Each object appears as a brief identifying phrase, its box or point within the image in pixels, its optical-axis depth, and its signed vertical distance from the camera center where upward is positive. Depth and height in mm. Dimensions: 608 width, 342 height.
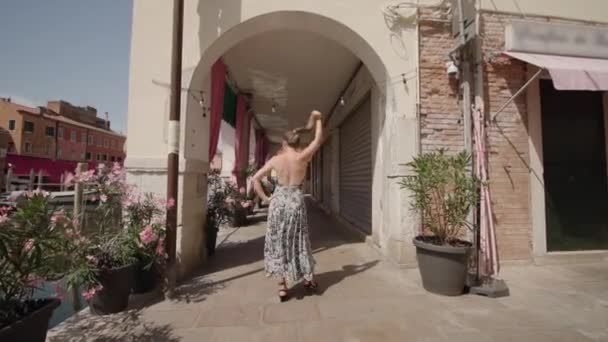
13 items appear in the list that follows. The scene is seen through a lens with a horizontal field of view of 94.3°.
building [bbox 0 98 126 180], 23109 +5292
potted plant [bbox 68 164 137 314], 2449 -663
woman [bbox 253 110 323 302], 2914 -393
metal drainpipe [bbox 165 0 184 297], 3004 +453
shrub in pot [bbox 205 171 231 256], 4504 -429
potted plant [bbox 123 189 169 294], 2908 -531
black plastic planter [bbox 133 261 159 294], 2979 -1019
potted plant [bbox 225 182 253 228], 5517 -404
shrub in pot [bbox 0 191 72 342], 1742 -557
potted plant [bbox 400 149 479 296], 3018 -343
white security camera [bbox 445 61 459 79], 3844 +1589
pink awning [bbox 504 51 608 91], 3328 +1386
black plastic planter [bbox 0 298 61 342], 1646 -891
